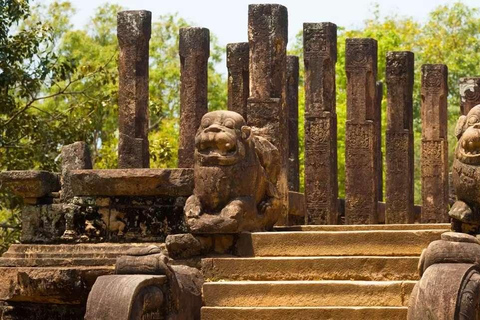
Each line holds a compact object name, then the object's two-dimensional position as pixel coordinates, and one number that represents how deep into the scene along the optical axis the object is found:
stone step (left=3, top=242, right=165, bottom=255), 14.12
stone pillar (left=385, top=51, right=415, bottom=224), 24.20
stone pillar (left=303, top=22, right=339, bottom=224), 22.09
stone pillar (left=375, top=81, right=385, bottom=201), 24.83
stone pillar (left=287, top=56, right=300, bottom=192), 24.11
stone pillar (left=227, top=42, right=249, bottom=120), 23.12
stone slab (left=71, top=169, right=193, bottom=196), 14.02
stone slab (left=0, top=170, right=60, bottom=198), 14.64
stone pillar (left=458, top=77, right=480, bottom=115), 24.48
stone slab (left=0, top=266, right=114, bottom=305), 13.78
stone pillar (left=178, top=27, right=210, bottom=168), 22.27
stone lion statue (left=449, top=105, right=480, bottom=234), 13.24
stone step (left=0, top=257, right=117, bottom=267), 14.00
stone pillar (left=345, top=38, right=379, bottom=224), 22.91
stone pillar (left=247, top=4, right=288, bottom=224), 16.92
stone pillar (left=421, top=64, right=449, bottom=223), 25.08
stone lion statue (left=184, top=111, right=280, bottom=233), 13.59
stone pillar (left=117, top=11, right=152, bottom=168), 21.08
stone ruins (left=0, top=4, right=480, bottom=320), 12.17
